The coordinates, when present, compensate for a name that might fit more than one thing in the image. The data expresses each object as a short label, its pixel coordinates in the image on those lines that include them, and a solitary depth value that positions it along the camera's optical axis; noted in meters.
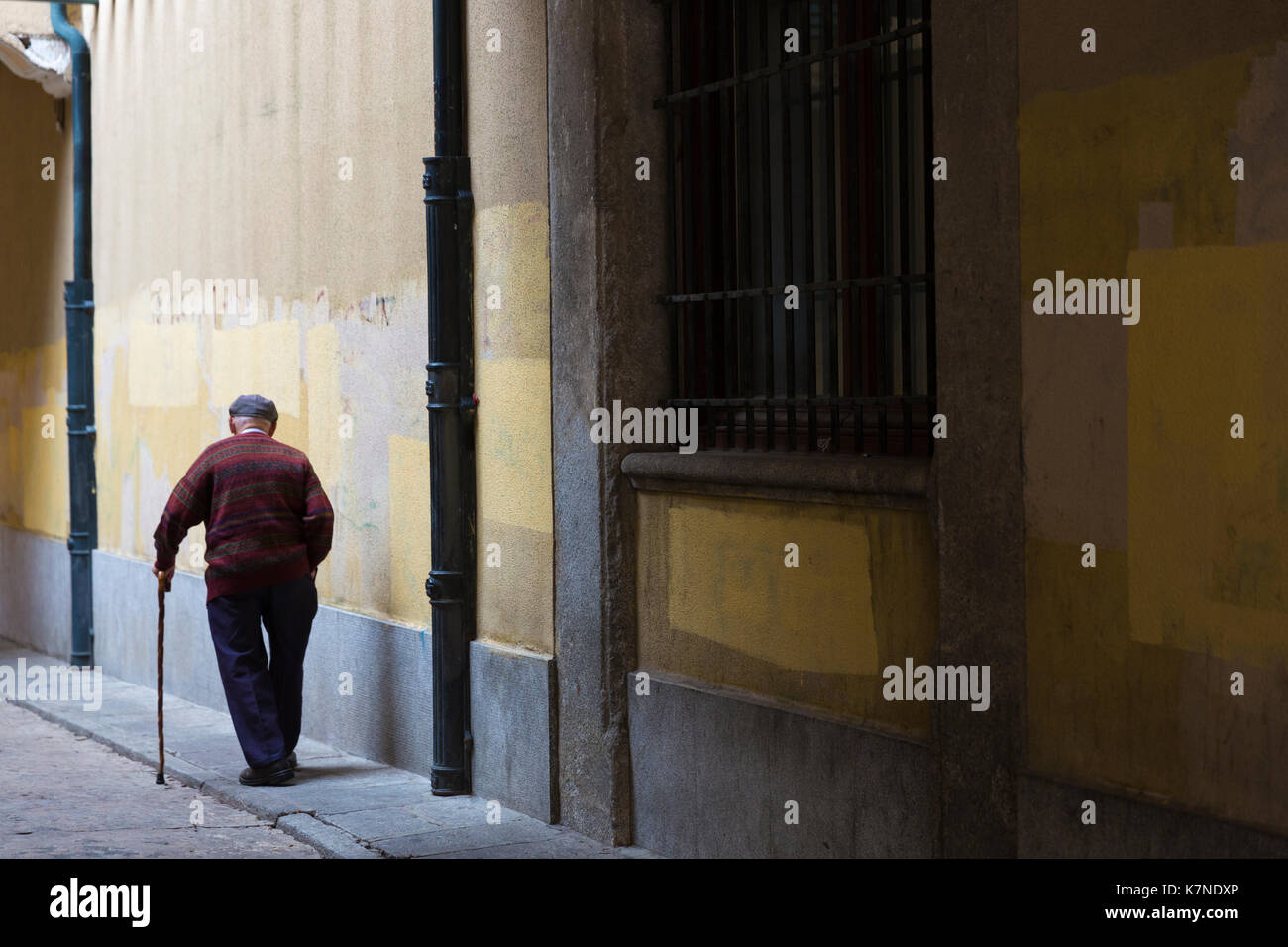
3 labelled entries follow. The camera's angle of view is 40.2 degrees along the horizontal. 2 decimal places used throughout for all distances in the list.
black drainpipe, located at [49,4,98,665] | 12.88
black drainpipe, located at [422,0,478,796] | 7.67
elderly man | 8.20
